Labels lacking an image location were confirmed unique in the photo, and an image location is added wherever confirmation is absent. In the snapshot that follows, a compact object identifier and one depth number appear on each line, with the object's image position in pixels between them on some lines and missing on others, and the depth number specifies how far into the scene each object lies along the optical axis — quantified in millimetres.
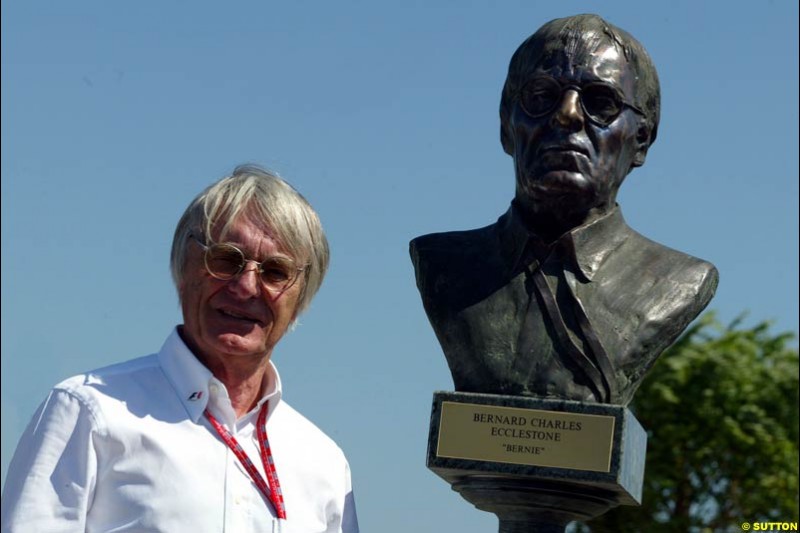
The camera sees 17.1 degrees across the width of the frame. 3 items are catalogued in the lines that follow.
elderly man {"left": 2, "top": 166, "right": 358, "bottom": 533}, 6570
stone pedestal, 8619
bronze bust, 9028
